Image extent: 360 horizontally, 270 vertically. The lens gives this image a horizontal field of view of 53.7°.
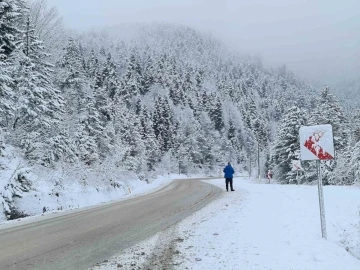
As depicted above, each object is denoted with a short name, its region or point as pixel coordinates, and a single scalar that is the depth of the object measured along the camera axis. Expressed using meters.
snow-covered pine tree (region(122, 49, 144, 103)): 110.06
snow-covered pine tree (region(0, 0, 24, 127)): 17.95
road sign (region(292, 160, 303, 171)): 26.28
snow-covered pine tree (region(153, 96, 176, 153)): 90.12
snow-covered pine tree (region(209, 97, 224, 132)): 120.50
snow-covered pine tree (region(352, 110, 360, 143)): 38.99
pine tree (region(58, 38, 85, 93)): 35.12
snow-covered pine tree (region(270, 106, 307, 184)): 43.19
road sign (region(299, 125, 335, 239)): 7.42
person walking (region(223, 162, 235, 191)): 23.16
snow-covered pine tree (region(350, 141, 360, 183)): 30.18
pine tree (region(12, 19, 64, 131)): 19.72
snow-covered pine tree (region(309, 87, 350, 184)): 39.12
